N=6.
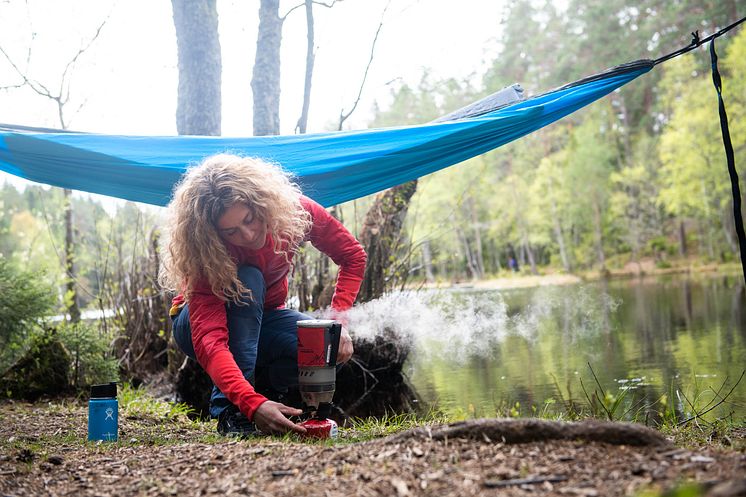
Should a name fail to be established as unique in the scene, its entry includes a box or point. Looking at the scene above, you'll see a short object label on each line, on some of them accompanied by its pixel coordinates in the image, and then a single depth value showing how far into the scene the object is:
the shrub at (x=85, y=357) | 3.12
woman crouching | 1.69
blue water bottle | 1.83
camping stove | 1.65
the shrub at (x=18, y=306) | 2.85
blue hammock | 2.34
